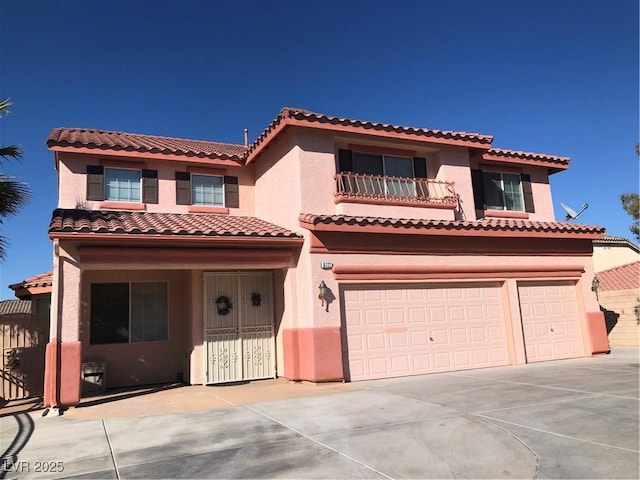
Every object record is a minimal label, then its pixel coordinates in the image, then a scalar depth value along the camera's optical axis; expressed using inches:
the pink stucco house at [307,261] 458.0
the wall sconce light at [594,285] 587.5
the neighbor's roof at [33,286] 647.1
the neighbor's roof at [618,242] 1184.5
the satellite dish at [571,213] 956.0
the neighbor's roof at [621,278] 738.2
